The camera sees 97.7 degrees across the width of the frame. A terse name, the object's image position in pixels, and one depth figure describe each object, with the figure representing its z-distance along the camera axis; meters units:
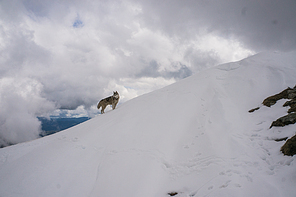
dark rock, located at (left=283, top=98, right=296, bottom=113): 6.06
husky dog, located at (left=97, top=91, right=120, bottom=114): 14.59
